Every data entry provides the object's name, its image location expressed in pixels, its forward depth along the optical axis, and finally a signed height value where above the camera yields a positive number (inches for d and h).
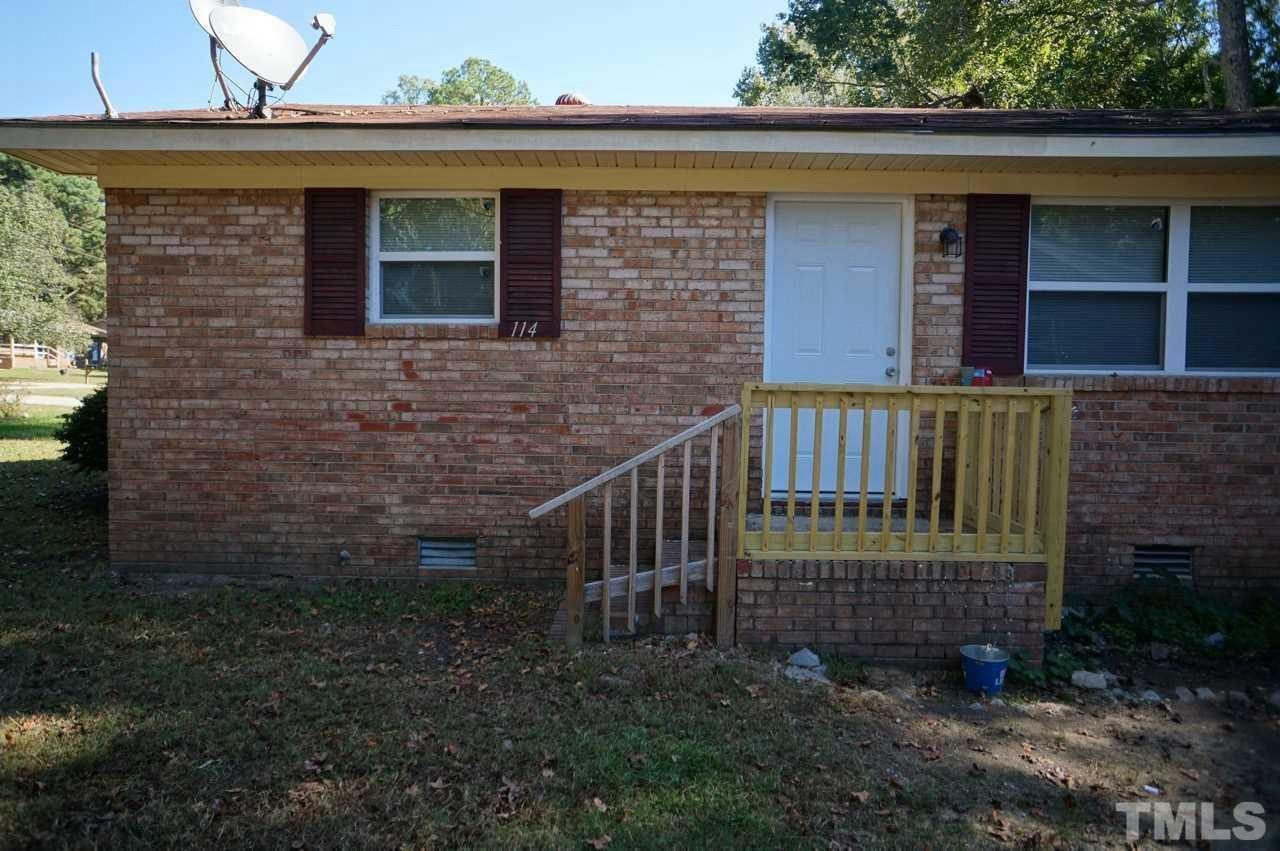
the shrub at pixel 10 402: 690.8 -19.6
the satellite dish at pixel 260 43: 251.1 +100.3
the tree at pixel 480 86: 1990.7 +692.7
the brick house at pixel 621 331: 238.5 +17.7
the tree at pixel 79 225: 1755.7 +348.9
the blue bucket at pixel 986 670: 175.6 -54.0
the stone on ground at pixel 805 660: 185.3 -55.6
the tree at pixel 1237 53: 418.9 +170.0
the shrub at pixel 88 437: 348.5 -22.8
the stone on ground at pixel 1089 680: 183.3 -57.9
